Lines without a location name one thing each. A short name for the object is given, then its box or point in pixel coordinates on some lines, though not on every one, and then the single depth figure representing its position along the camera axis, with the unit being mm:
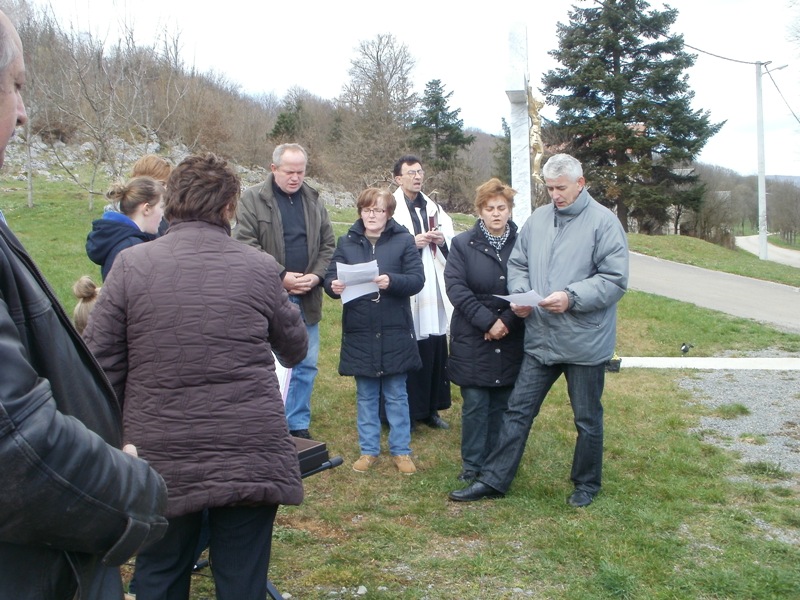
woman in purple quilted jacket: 2467
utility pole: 24688
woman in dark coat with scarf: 4836
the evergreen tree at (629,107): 32000
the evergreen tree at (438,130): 39000
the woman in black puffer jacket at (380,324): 5004
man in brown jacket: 5281
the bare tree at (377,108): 34281
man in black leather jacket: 1249
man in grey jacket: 4371
